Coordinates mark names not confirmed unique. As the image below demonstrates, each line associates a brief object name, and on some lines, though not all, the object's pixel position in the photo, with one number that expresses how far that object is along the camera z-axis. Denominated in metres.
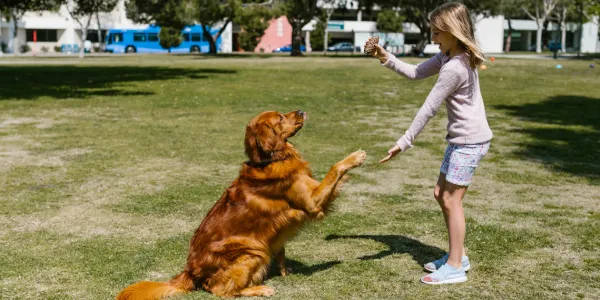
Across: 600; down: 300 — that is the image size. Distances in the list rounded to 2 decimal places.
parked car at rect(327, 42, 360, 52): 90.81
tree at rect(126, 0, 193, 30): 42.47
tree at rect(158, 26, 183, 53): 76.06
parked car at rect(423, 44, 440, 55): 72.31
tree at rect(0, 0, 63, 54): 26.66
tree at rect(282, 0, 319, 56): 55.41
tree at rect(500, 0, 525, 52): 67.30
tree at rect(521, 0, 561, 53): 83.45
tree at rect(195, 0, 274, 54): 52.94
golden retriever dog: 4.48
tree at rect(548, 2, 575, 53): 79.41
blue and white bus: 80.94
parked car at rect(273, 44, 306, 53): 92.62
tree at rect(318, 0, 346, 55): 62.33
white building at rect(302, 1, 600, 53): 103.19
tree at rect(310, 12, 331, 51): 92.62
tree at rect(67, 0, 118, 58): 59.66
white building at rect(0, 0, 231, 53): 84.44
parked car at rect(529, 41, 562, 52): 97.18
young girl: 4.59
